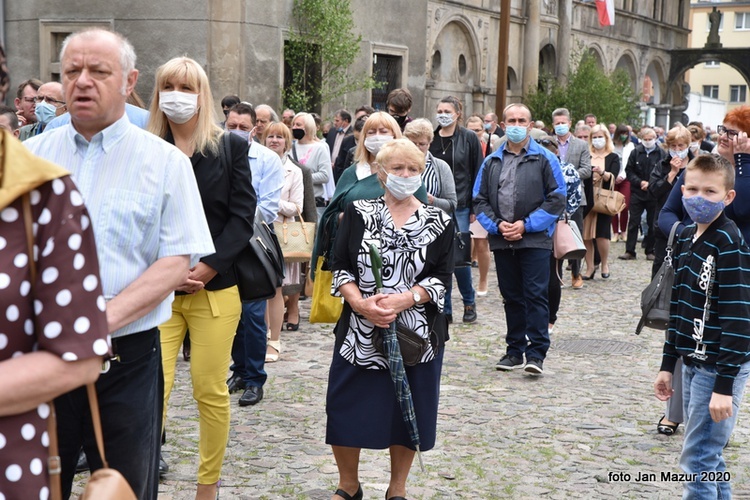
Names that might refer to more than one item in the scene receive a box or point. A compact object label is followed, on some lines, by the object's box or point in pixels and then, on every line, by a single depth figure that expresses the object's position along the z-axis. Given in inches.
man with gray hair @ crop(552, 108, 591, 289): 512.4
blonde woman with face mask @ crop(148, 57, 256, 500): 188.7
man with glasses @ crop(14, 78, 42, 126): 349.7
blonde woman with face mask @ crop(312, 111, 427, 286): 253.4
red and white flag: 1370.6
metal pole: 782.5
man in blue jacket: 326.6
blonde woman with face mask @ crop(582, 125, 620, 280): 567.8
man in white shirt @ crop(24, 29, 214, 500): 125.3
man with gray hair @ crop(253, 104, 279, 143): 381.7
